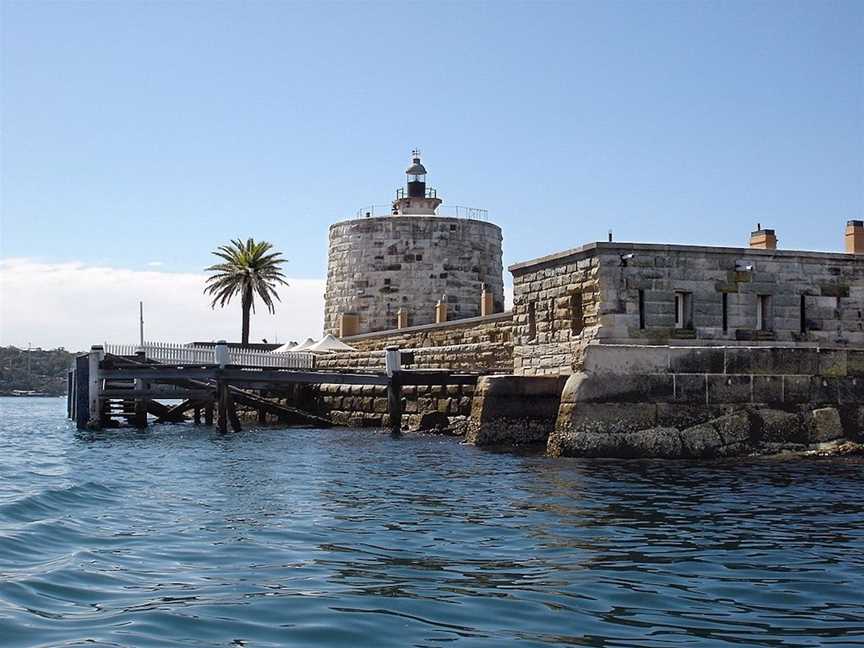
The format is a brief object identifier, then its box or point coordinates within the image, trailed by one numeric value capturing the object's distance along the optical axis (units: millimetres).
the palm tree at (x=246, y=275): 48281
